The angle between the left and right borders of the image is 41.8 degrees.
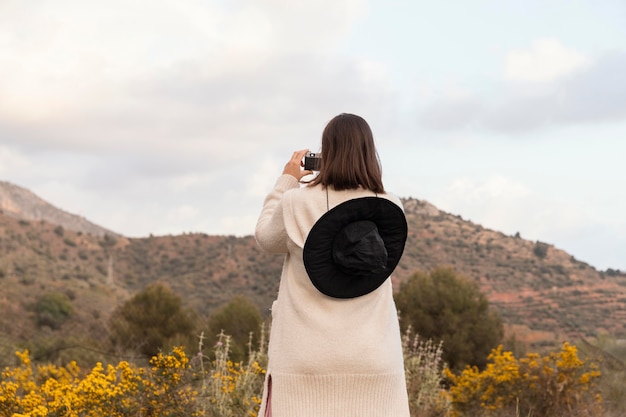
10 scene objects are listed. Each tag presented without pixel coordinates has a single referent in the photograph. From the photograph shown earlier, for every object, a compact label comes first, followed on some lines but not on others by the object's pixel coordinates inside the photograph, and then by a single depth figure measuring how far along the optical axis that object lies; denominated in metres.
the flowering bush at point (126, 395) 6.01
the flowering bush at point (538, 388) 8.37
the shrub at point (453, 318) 14.62
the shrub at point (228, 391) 6.45
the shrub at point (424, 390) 7.79
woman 3.67
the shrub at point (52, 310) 26.57
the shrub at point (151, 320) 17.09
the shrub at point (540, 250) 42.19
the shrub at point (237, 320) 15.60
